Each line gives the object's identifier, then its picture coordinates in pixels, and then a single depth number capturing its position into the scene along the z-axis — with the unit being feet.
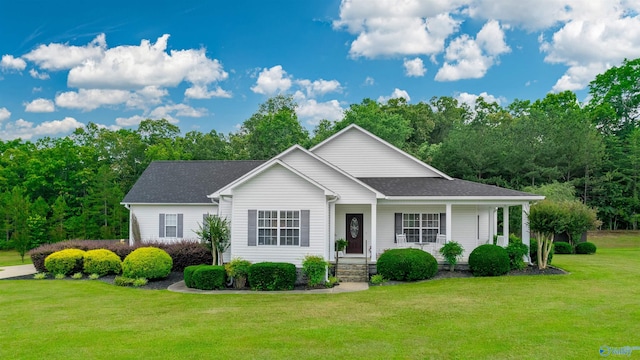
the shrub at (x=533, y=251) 68.57
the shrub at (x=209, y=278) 54.19
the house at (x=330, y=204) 58.80
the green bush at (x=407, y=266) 56.34
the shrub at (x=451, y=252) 60.39
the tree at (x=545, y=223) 59.72
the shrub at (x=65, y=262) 65.10
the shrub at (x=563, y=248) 102.83
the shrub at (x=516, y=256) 60.80
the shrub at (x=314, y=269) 55.01
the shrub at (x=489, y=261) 58.23
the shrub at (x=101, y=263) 63.98
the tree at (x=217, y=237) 61.77
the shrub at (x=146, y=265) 58.85
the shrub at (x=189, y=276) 55.36
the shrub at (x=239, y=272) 55.01
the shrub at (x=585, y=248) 102.53
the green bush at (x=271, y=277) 53.93
